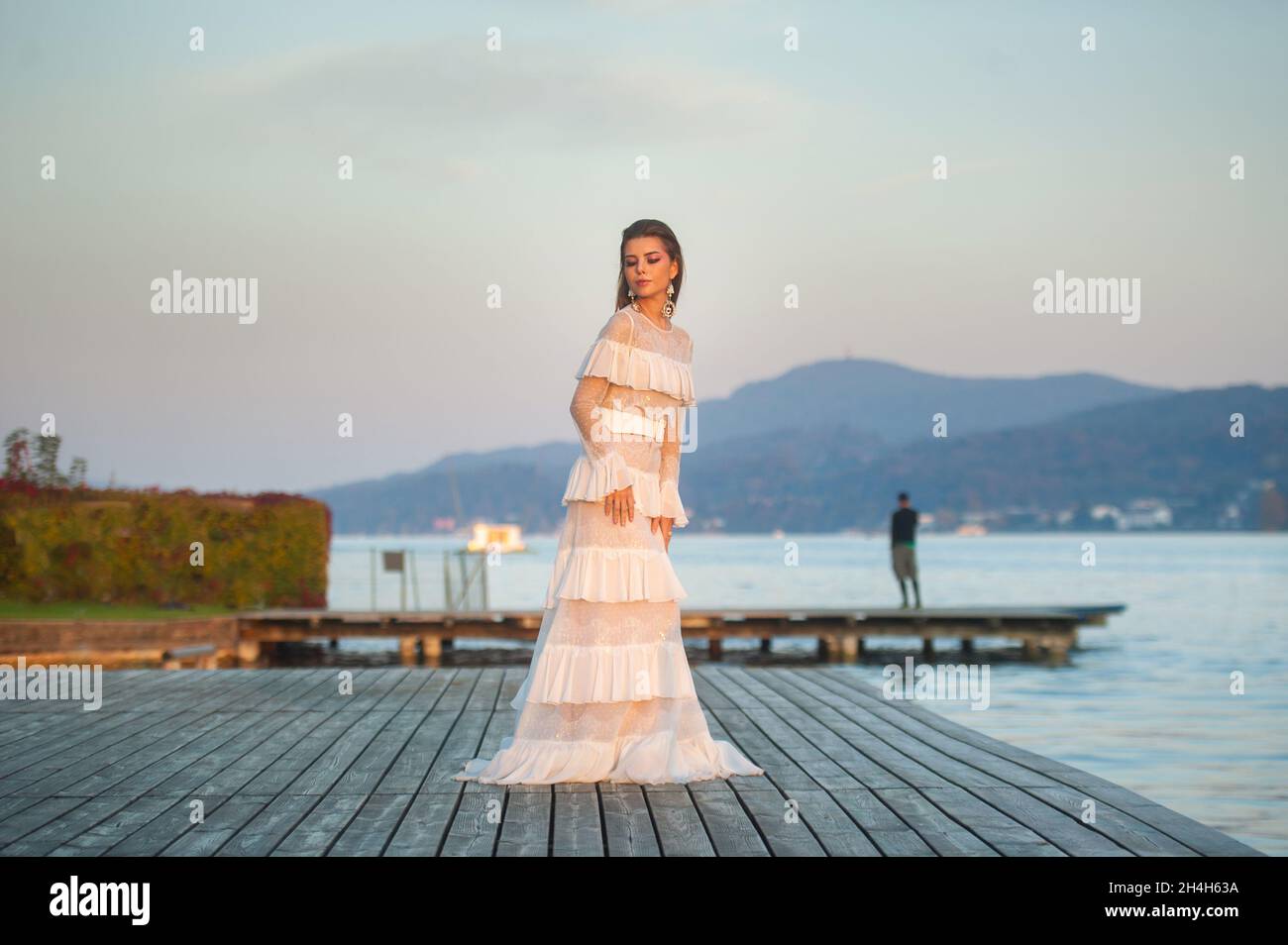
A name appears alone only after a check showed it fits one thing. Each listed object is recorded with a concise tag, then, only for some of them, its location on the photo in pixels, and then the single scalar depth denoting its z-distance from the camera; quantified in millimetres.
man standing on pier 21891
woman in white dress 5406
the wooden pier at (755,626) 19328
